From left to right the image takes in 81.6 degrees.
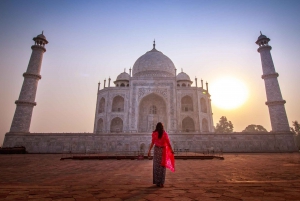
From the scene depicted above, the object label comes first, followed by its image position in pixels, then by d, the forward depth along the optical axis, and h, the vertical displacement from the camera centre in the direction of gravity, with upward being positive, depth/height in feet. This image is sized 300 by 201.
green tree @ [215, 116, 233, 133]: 156.03 +18.86
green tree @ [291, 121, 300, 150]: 121.37 +13.95
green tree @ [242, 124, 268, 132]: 154.36 +16.93
